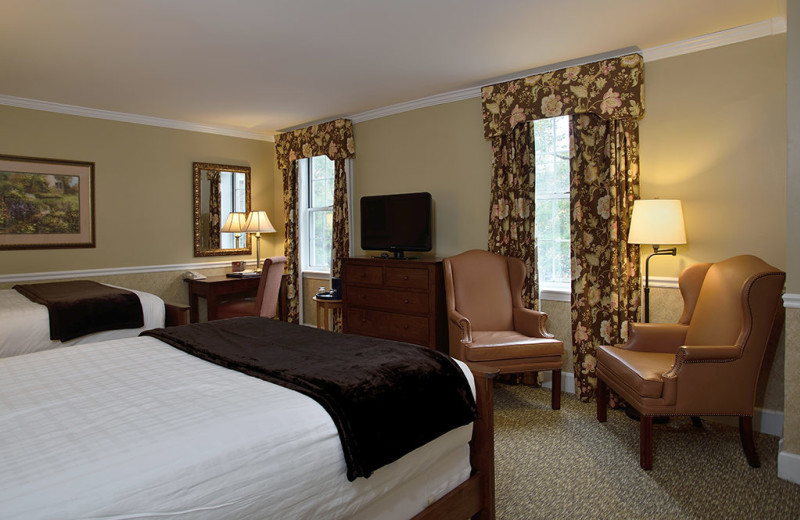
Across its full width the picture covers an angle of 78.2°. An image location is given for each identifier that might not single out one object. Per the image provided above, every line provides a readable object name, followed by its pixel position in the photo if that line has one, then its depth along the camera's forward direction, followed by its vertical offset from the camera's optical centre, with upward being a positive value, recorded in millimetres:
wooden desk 5152 -338
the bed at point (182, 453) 1136 -499
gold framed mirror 5637 +662
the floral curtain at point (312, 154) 5340 +1109
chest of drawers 4148 -384
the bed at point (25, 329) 3145 -448
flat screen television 4469 +330
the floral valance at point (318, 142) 5309 +1321
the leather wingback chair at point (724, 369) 2541 -615
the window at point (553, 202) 3977 +442
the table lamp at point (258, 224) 5672 +400
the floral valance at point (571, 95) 3441 +1217
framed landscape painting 4395 +531
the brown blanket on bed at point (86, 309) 3381 -351
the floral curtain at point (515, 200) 3957 +457
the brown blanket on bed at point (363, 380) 1572 -444
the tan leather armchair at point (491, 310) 3449 -427
